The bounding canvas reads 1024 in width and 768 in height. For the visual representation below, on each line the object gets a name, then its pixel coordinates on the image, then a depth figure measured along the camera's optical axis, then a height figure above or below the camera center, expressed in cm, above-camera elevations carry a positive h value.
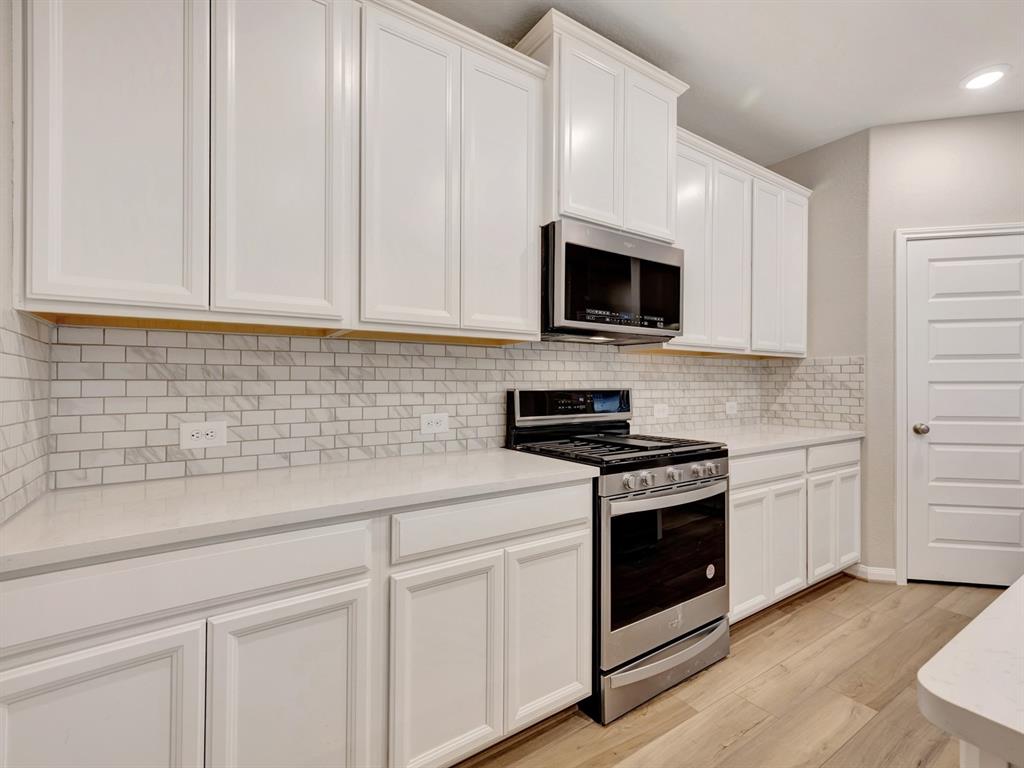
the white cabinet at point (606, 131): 205 +108
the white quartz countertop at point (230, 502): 105 -31
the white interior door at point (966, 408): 294 -13
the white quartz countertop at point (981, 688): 51 -32
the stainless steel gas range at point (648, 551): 186 -64
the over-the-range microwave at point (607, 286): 204 +42
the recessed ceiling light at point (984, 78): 257 +156
